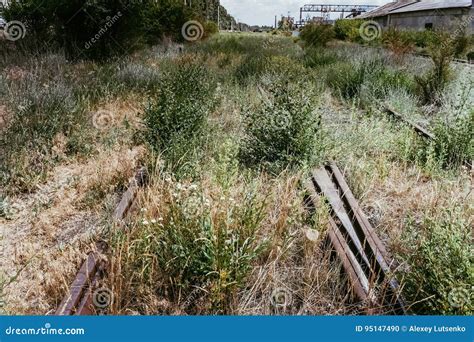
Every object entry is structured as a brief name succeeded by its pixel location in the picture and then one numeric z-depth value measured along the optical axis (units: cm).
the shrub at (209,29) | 2854
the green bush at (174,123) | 460
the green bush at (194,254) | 257
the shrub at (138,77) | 891
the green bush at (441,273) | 230
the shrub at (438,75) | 896
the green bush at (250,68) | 1083
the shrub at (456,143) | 505
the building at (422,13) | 3181
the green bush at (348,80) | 945
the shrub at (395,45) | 1531
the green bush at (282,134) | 467
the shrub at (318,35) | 2202
